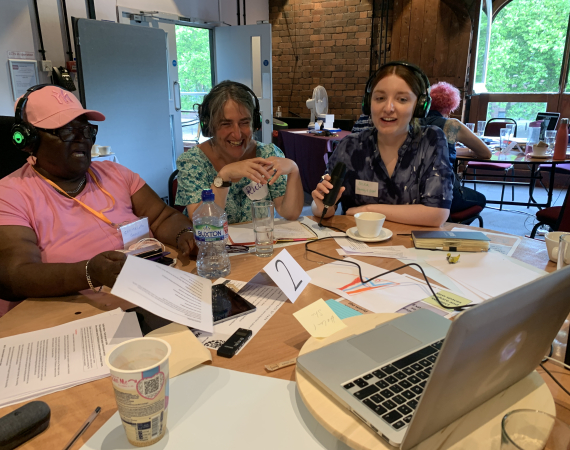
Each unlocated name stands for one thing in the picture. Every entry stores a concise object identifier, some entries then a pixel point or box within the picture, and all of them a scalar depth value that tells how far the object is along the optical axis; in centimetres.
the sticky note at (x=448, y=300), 99
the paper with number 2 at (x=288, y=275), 98
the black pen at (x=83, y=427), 60
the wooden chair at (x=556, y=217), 223
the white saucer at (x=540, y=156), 329
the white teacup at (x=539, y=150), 329
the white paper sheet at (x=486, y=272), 109
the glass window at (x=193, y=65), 621
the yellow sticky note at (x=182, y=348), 77
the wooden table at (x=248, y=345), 66
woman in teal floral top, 167
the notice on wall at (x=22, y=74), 356
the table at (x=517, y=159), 317
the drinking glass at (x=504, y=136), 399
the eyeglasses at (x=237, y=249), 138
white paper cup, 56
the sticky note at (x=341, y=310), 94
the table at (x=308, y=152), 458
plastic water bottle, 117
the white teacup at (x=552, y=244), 122
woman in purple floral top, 165
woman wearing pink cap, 111
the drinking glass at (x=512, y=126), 492
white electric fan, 532
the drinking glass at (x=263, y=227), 137
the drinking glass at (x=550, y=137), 364
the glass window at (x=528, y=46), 538
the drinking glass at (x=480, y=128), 446
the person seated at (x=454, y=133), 292
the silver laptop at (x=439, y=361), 47
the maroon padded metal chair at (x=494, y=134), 457
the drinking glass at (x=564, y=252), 96
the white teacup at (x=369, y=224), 142
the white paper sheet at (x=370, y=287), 101
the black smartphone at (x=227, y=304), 96
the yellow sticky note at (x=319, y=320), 82
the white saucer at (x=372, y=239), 144
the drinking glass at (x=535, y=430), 49
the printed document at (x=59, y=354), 73
